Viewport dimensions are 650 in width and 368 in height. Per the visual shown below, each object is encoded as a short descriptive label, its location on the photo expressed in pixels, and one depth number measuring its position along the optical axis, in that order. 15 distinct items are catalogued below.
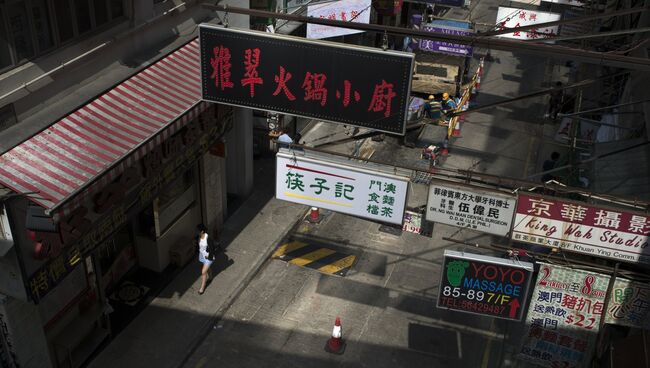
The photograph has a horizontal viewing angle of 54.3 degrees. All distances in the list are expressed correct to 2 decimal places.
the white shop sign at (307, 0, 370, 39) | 25.05
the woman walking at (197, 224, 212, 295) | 17.69
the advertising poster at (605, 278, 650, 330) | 11.94
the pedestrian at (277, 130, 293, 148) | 22.52
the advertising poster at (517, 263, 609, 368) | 12.42
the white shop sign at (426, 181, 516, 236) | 12.13
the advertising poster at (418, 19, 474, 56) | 27.75
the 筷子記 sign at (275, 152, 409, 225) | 12.77
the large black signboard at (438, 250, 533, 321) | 12.14
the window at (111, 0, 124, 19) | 14.81
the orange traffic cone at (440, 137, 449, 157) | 26.60
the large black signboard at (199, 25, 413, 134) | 12.28
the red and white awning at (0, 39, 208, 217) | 11.70
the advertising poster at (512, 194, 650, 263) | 11.48
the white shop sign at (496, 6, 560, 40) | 26.50
